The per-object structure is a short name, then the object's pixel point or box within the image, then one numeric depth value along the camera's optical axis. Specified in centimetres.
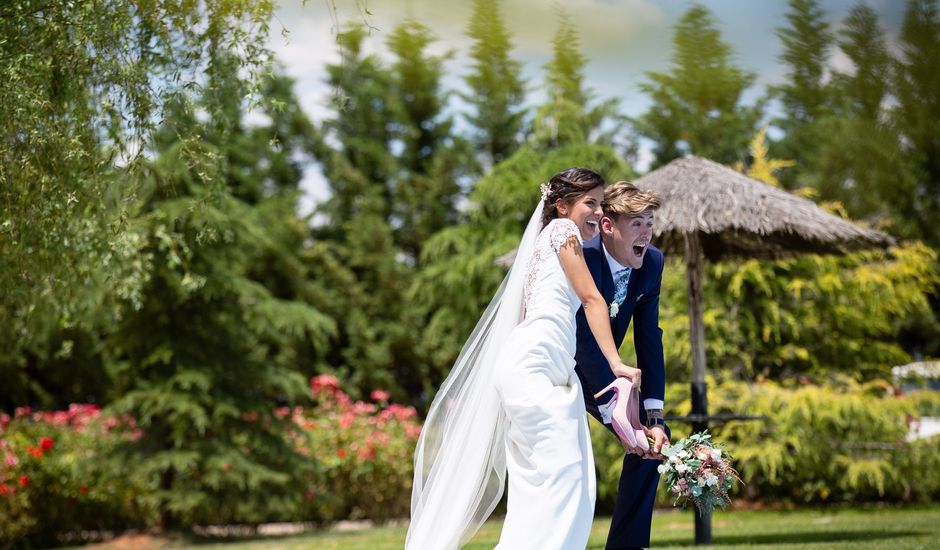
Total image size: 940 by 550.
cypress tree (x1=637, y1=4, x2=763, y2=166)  1956
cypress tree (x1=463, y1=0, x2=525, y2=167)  2291
